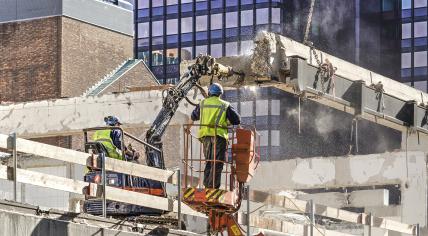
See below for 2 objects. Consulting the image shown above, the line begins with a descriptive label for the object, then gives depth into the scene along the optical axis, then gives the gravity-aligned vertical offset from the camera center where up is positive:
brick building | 52.59 +2.92
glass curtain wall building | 100.31 +7.29
